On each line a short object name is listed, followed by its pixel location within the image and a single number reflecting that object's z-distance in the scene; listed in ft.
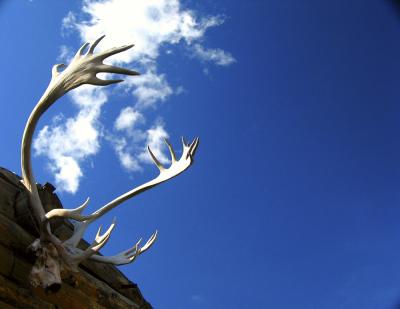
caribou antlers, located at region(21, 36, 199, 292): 13.50
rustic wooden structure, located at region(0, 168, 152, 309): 13.39
